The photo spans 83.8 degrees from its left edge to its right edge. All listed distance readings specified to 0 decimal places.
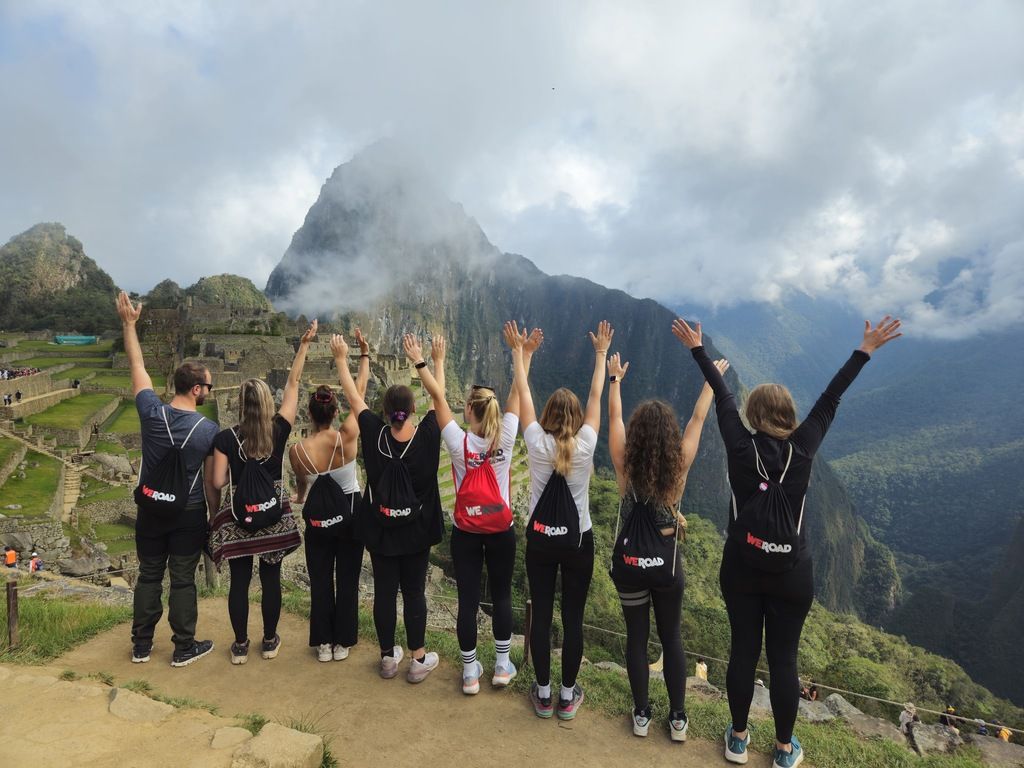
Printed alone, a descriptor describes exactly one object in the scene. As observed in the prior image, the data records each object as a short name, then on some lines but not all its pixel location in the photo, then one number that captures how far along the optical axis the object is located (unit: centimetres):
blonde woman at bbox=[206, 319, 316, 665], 390
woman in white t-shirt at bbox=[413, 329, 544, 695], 361
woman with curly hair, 330
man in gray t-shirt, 391
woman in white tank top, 404
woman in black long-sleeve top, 305
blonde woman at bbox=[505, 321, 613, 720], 349
